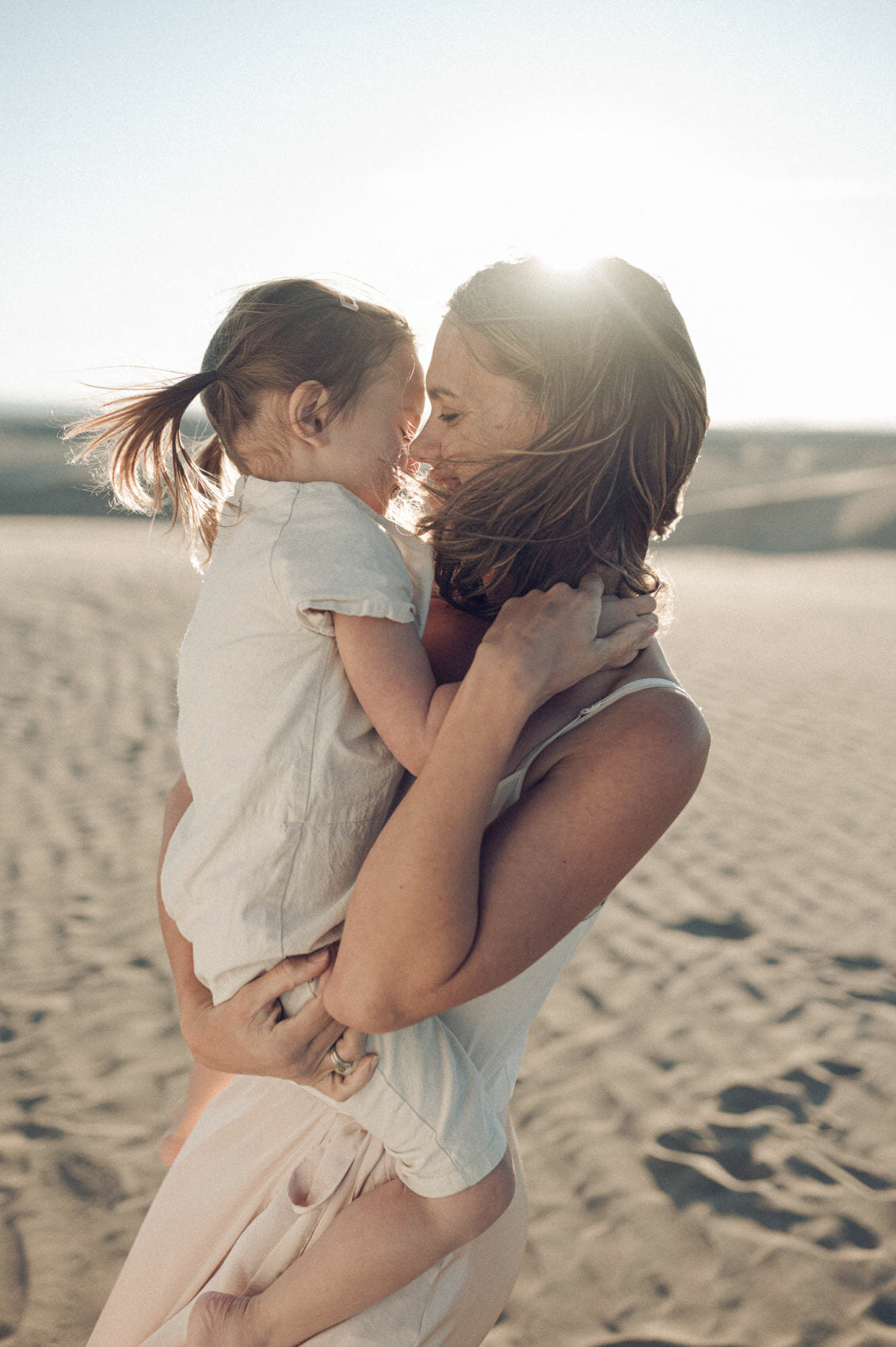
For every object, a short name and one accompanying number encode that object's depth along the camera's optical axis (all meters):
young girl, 1.55
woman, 1.42
